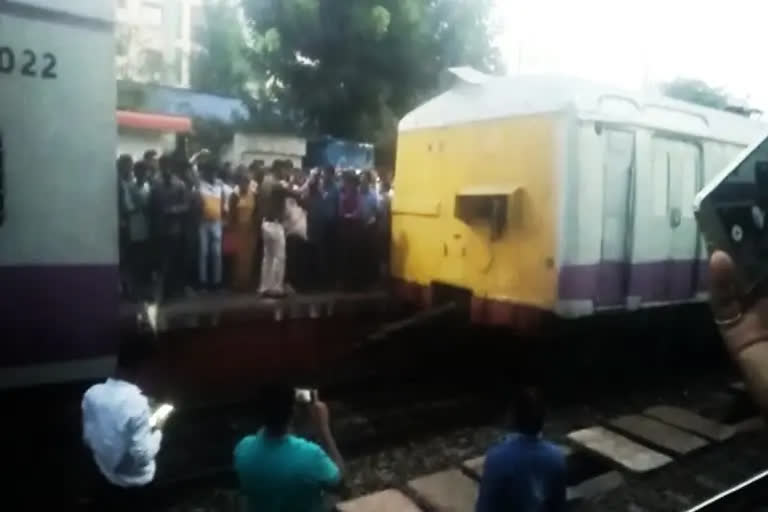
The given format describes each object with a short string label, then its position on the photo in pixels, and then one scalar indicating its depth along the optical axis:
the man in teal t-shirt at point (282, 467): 2.17
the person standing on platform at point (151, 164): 4.75
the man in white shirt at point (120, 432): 2.74
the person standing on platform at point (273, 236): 5.11
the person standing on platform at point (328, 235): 5.44
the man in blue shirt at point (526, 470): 2.40
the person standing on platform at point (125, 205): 4.73
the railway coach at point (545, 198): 4.81
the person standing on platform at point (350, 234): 5.43
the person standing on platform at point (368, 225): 5.50
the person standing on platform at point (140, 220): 4.82
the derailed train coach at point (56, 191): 2.63
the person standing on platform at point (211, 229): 5.11
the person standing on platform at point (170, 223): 4.94
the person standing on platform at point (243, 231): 5.24
